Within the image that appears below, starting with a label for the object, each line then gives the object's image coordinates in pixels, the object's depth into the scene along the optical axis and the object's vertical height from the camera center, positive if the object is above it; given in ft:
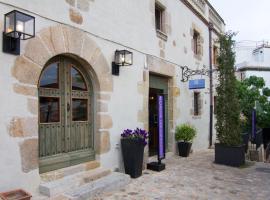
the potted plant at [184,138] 26.61 -2.76
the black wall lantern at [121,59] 17.69 +3.29
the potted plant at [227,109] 23.86 +0.00
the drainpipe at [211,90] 36.81 +2.64
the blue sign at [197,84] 26.50 +2.53
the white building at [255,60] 72.24 +13.40
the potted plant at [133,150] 17.56 -2.59
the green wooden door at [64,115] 14.28 -0.24
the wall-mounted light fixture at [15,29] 11.34 +3.44
